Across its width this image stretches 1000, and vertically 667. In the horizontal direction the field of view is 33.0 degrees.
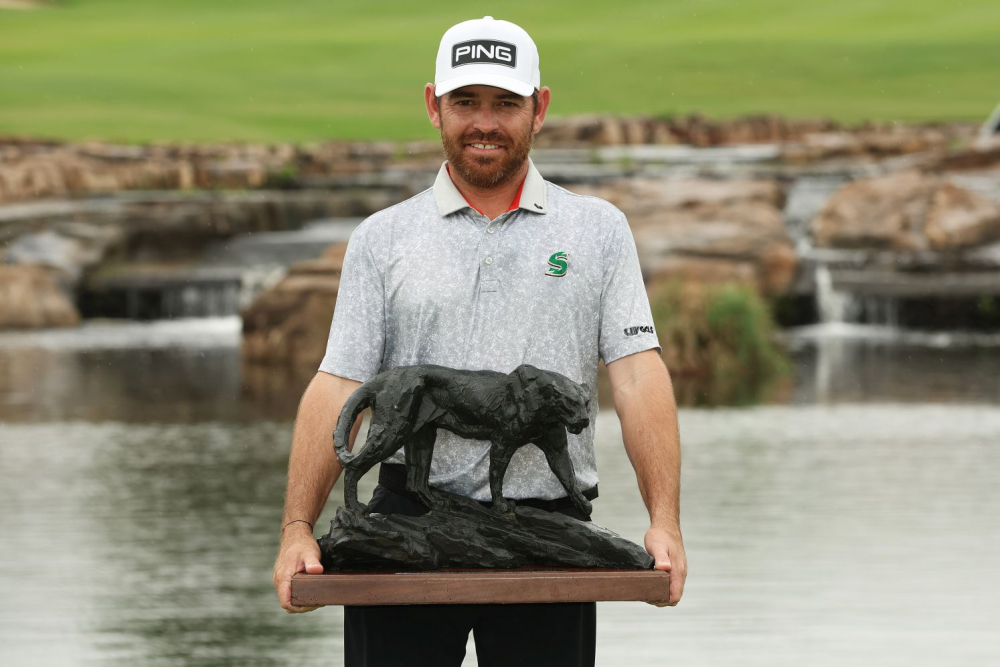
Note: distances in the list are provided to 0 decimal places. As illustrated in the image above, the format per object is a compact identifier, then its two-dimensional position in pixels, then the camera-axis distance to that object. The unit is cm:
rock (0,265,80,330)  2109
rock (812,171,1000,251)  2125
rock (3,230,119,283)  2219
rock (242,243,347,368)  1672
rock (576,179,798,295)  1919
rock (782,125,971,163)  2738
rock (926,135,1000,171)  2331
